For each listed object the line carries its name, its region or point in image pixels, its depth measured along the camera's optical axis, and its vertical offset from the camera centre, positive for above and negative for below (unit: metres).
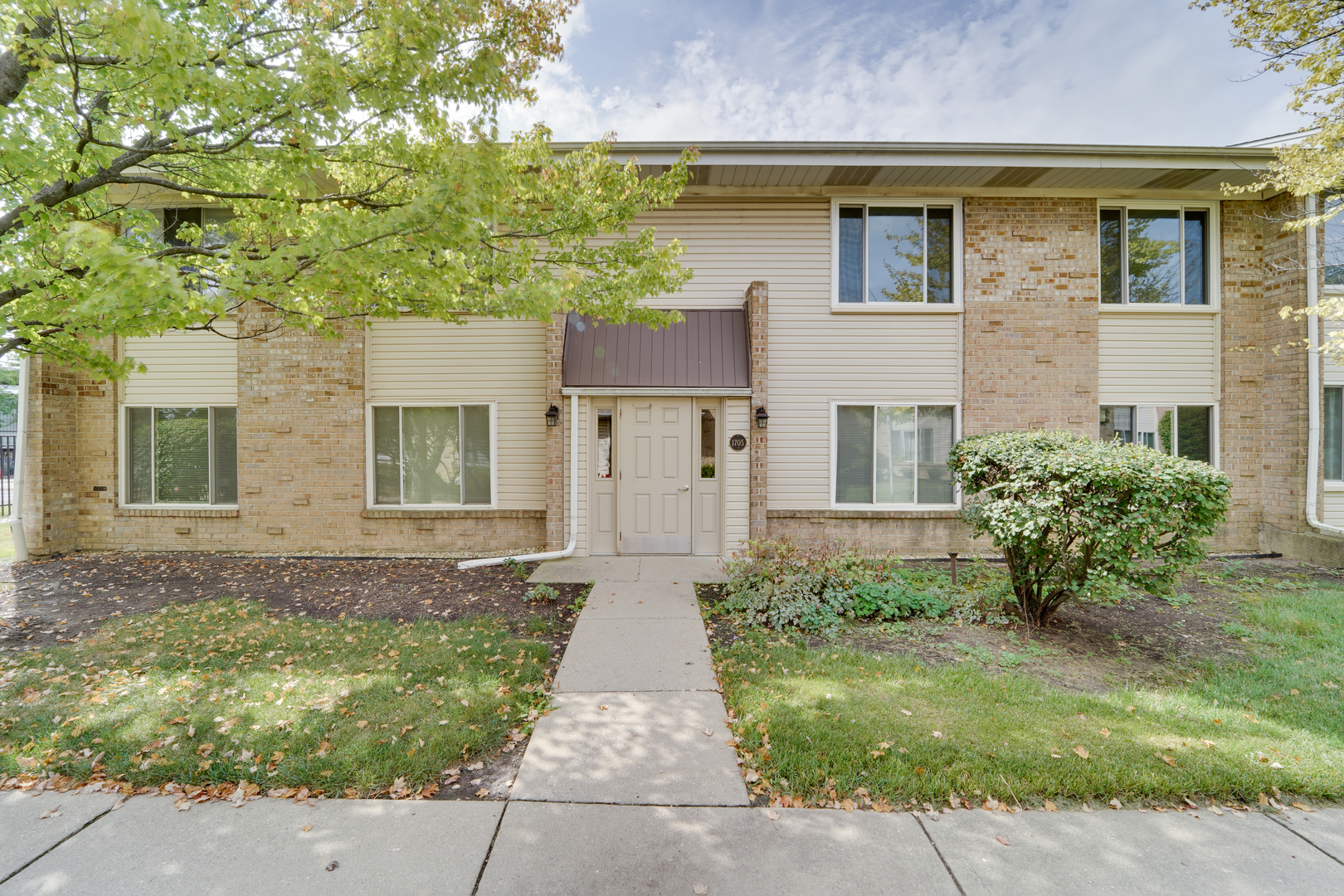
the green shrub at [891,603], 5.29 -1.67
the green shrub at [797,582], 5.18 -1.53
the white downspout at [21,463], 7.61 -0.32
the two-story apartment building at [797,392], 7.88 +0.78
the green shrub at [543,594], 5.95 -1.76
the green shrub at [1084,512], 4.33 -0.61
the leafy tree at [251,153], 3.48 +2.40
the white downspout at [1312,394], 7.50 +0.72
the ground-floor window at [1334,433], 8.02 +0.15
